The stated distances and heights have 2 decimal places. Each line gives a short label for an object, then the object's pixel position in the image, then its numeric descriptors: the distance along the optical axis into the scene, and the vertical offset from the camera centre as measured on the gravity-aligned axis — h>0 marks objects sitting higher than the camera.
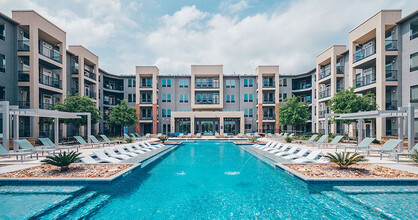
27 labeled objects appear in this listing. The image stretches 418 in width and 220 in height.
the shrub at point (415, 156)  8.20 -2.16
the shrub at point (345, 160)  7.55 -2.16
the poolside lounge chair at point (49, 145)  11.74 -2.41
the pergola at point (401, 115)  10.26 -0.45
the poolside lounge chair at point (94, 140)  15.23 -2.72
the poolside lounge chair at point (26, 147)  9.95 -2.17
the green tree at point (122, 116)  23.61 -1.11
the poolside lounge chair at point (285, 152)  11.75 -2.90
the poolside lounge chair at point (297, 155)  10.45 -2.71
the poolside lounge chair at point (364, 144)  11.99 -2.43
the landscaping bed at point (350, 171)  6.73 -2.52
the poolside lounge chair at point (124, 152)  11.55 -2.84
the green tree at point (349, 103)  16.91 +0.44
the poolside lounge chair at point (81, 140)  14.65 -2.63
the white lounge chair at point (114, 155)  10.22 -2.65
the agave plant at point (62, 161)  7.33 -2.14
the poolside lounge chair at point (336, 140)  14.57 -2.56
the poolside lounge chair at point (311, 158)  9.25 -2.60
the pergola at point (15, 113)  9.62 -0.39
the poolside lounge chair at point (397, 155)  9.08 -2.31
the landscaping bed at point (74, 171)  6.74 -2.52
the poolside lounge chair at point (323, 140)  15.33 -2.67
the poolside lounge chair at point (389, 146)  10.14 -2.15
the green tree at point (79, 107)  17.34 +0.02
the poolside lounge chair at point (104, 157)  9.42 -2.61
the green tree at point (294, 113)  21.36 -0.61
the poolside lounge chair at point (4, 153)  8.50 -2.13
